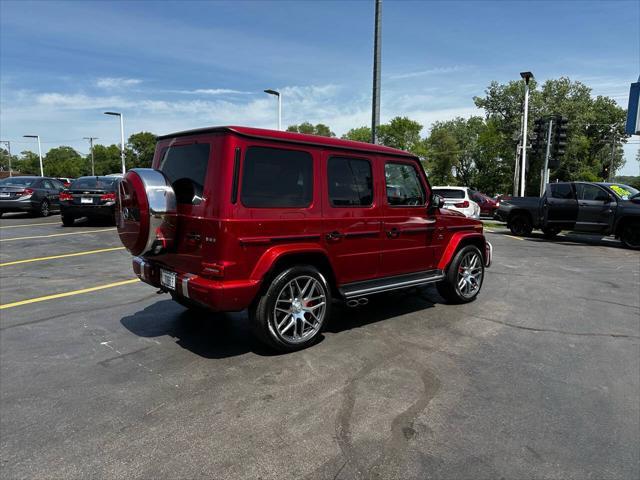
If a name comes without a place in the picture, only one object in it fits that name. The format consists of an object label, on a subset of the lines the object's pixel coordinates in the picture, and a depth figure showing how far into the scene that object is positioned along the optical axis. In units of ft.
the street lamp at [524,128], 65.36
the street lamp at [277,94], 77.08
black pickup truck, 39.83
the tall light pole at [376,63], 38.93
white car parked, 55.16
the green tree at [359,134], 295.09
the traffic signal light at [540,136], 61.62
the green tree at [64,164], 359.87
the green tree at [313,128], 287.05
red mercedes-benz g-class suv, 11.85
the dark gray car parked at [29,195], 52.29
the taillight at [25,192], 52.49
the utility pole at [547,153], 60.85
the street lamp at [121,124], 117.50
